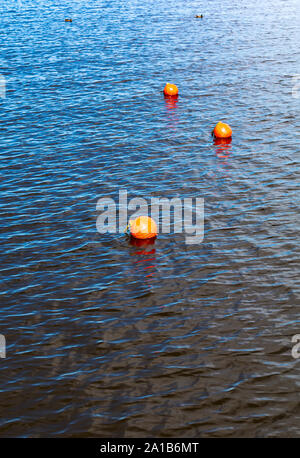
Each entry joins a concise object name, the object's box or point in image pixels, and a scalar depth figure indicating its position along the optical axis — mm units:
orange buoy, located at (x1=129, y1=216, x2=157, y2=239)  15359
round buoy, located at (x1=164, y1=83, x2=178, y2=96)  27622
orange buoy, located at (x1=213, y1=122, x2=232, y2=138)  22172
